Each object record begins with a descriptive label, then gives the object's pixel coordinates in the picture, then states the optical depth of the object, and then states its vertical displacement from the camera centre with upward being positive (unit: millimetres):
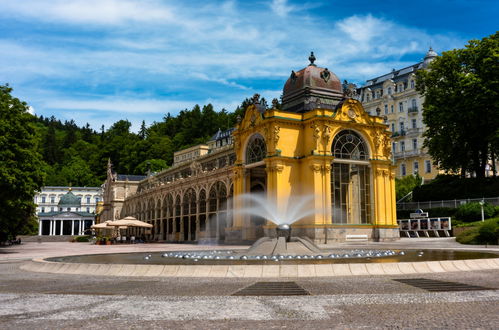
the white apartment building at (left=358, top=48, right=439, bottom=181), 76312 +16942
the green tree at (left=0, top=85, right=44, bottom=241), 34906 +4515
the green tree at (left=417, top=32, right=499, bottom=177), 47625 +11253
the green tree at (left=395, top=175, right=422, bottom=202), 62094 +4265
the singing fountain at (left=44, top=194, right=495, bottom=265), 18578 -1634
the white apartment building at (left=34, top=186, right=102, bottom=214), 141375 +6409
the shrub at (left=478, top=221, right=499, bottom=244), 29686 -992
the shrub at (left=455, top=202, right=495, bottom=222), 44031 +484
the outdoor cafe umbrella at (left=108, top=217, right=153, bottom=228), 56625 -525
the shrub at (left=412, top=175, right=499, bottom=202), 49344 +3111
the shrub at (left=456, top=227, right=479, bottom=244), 31203 -1298
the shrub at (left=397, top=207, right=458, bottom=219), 48497 +537
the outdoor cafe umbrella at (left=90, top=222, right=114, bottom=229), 59731 -913
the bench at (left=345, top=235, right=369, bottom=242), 41481 -1785
